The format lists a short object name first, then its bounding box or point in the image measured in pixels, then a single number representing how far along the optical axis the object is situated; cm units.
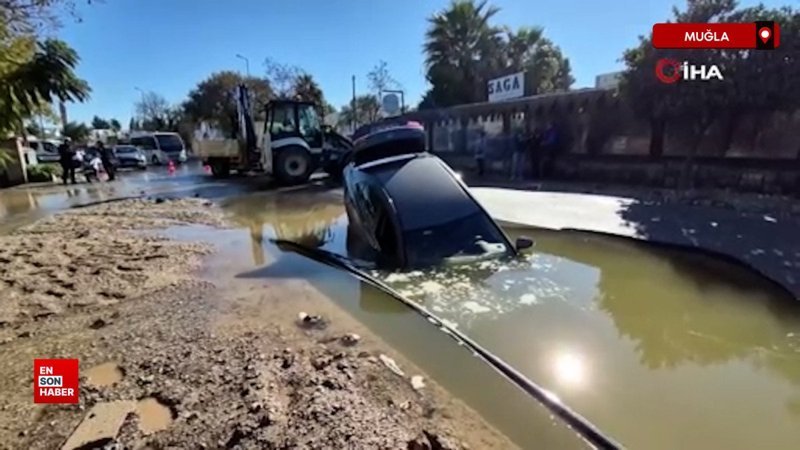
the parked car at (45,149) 2641
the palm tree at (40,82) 939
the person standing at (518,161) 1513
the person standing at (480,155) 1672
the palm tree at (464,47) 2753
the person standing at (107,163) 2094
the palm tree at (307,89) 3744
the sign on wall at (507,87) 2017
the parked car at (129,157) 2778
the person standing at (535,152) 1478
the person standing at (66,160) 1928
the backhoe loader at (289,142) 1538
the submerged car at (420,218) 565
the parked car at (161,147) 3130
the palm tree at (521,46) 2852
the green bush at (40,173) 2005
